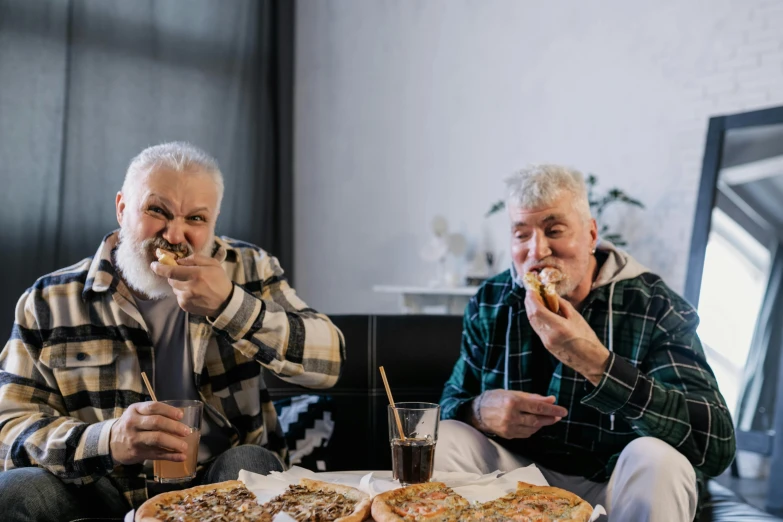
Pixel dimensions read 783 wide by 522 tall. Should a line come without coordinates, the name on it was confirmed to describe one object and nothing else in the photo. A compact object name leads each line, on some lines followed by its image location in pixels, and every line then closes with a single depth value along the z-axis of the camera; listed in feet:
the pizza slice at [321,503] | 3.99
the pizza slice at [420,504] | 3.99
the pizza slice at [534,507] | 4.08
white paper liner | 4.47
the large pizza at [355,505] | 4.00
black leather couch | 7.60
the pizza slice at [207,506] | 3.98
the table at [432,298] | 14.52
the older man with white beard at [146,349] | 5.24
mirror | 10.93
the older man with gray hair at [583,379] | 5.32
